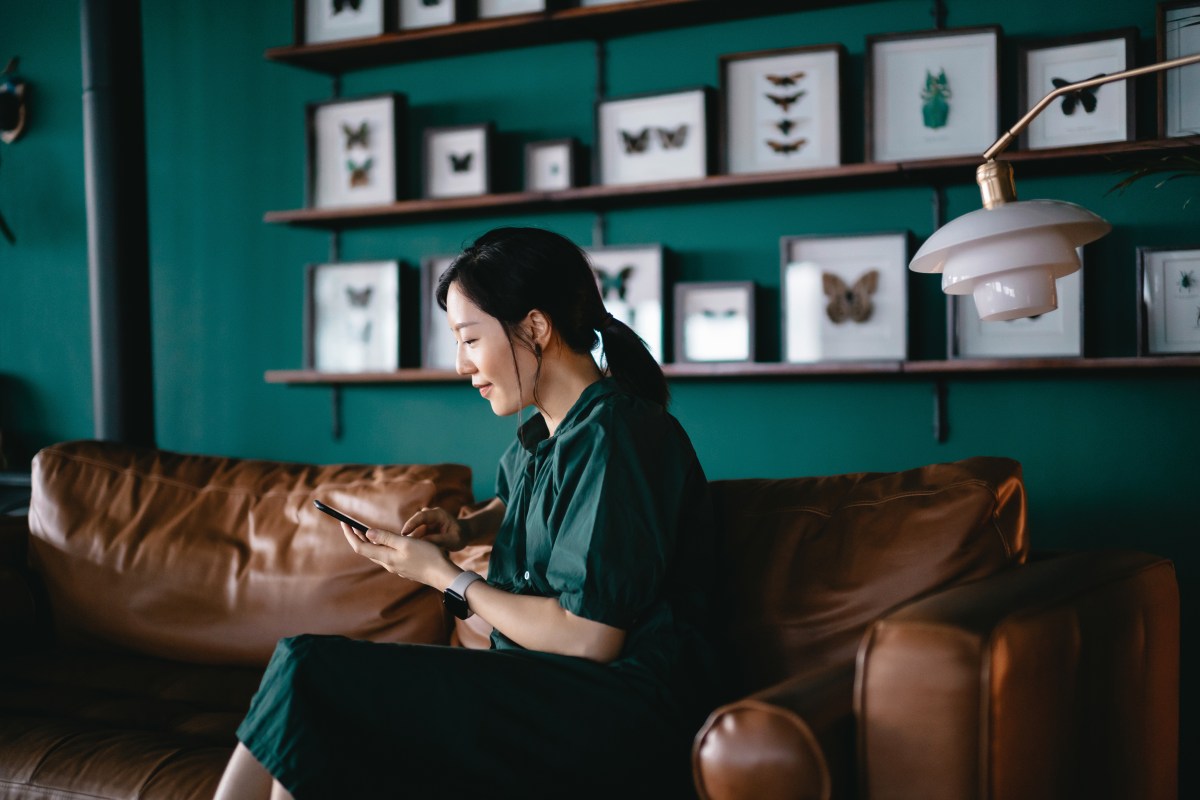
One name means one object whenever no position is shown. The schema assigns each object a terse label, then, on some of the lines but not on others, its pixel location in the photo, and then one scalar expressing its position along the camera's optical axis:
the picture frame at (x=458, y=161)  2.87
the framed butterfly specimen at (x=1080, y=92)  2.26
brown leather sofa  1.13
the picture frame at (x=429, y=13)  2.84
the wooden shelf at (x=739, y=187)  2.24
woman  1.26
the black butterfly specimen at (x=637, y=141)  2.69
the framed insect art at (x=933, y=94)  2.39
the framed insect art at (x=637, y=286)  2.70
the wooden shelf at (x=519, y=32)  2.61
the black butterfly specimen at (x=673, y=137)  2.65
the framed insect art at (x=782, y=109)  2.52
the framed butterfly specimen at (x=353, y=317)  3.00
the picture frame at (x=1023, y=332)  2.31
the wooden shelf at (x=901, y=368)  2.20
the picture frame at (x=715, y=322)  2.60
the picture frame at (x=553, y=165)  2.79
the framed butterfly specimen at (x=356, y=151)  2.97
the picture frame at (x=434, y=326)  2.93
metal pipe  2.97
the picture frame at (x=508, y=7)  2.77
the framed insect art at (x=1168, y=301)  2.21
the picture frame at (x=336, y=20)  2.96
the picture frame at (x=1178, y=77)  2.19
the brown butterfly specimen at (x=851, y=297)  2.50
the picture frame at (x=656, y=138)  2.63
